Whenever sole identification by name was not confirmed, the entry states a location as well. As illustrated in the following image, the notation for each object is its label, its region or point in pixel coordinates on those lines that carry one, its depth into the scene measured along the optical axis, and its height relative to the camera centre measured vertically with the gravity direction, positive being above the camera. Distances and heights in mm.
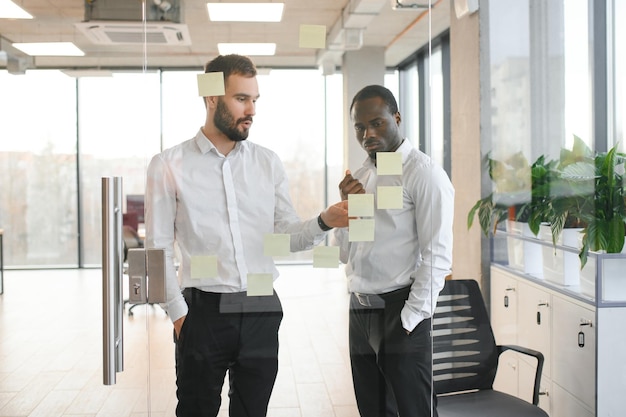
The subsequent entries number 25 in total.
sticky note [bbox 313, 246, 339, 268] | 2555 -164
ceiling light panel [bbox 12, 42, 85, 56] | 2559 +612
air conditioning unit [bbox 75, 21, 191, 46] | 2527 +659
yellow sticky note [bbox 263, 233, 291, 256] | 2506 -117
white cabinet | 2902 -561
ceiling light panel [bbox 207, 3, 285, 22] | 2576 +752
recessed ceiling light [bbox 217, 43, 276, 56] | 2537 +603
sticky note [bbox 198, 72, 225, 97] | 2471 +460
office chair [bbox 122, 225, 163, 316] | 2473 -97
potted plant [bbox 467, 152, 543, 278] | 2906 +11
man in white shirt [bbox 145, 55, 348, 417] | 2463 -64
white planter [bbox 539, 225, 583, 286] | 3016 -216
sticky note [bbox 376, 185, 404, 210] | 2584 +50
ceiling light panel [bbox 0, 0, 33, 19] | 2551 +747
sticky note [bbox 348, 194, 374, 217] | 2574 +24
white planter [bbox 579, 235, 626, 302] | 2877 -276
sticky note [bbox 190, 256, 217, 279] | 2473 -191
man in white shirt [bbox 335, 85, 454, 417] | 2590 -217
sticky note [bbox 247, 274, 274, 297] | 2516 -262
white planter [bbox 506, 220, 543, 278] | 3018 -184
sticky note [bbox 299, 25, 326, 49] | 2582 +648
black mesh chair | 2791 -613
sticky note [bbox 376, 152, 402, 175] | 2578 +181
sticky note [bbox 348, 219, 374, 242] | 2572 -65
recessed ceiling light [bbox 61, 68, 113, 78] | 2570 +523
